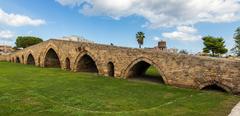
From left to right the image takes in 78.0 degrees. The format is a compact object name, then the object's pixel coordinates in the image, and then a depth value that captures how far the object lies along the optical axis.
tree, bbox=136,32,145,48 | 34.22
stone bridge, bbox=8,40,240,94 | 9.53
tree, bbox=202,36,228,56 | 27.17
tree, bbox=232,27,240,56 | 29.70
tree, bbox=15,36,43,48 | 42.99
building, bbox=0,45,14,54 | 51.99
